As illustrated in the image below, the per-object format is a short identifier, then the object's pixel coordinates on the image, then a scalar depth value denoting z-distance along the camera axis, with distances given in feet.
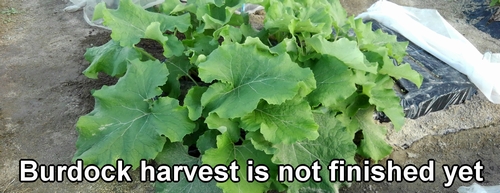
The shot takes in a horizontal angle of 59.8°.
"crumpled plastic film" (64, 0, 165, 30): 16.63
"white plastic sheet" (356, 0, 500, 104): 13.67
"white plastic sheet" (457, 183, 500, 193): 10.41
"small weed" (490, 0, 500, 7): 18.98
